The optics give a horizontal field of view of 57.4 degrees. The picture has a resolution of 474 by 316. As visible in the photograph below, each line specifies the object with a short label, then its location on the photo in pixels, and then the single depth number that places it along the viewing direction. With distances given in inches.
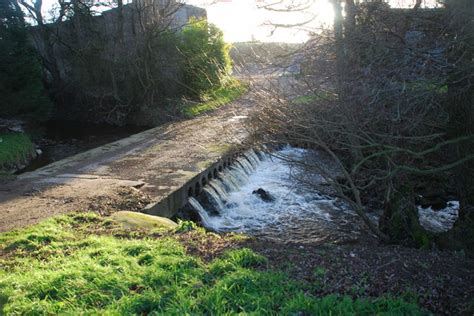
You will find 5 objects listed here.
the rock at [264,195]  421.9
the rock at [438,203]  393.1
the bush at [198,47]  810.8
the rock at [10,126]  634.5
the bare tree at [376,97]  198.1
